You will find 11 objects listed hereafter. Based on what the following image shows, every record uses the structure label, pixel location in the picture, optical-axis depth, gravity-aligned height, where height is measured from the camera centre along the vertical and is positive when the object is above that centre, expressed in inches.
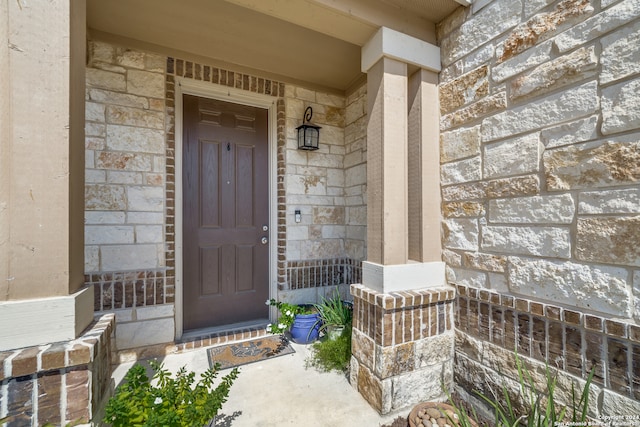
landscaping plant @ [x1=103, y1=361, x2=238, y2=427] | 42.8 -32.2
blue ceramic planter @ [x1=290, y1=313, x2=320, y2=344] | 93.3 -38.4
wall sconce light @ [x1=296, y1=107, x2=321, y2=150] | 105.4 +31.2
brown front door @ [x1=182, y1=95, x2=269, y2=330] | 97.5 +1.3
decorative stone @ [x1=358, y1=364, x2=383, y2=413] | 62.1 -41.0
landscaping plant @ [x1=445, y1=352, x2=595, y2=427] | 44.4 -34.5
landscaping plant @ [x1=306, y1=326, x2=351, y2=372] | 79.8 -42.0
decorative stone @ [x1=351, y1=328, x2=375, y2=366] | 65.3 -33.1
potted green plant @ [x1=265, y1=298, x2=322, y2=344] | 93.4 -37.4
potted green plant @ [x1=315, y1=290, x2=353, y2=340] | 89.9 -34.7
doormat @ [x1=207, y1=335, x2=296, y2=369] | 83.7 -43.8
